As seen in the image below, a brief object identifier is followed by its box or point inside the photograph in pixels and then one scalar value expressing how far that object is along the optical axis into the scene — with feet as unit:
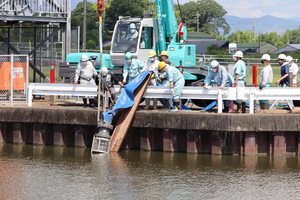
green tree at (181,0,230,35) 510.01
